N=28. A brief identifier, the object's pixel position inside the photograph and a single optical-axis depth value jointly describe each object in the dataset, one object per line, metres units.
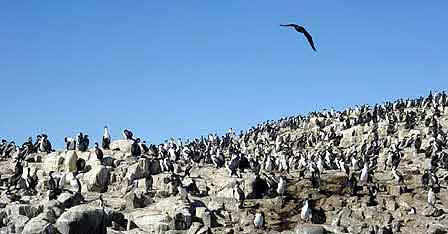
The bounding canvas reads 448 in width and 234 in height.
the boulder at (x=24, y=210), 37.22
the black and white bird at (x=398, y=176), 44.34
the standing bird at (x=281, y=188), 41.78
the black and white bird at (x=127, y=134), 54.63
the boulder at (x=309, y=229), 37.31
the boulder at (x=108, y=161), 46.47
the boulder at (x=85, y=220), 35.34
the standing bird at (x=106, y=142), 50.47
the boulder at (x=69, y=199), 38.87
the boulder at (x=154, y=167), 45.44
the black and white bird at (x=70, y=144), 50.01
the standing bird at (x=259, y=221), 38.25
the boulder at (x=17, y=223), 35.19
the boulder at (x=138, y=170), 43.97
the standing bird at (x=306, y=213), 39.50
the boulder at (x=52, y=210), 35.98
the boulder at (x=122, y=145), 49.49
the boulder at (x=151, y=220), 37.41
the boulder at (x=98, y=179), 44.09
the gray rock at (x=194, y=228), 36.97
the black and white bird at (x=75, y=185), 43.25
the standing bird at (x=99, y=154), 46.47
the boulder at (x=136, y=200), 40.22
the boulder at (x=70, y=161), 46.81
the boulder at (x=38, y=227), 34.03
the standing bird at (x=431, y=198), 40.50
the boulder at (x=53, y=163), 47.31
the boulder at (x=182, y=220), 37.41
